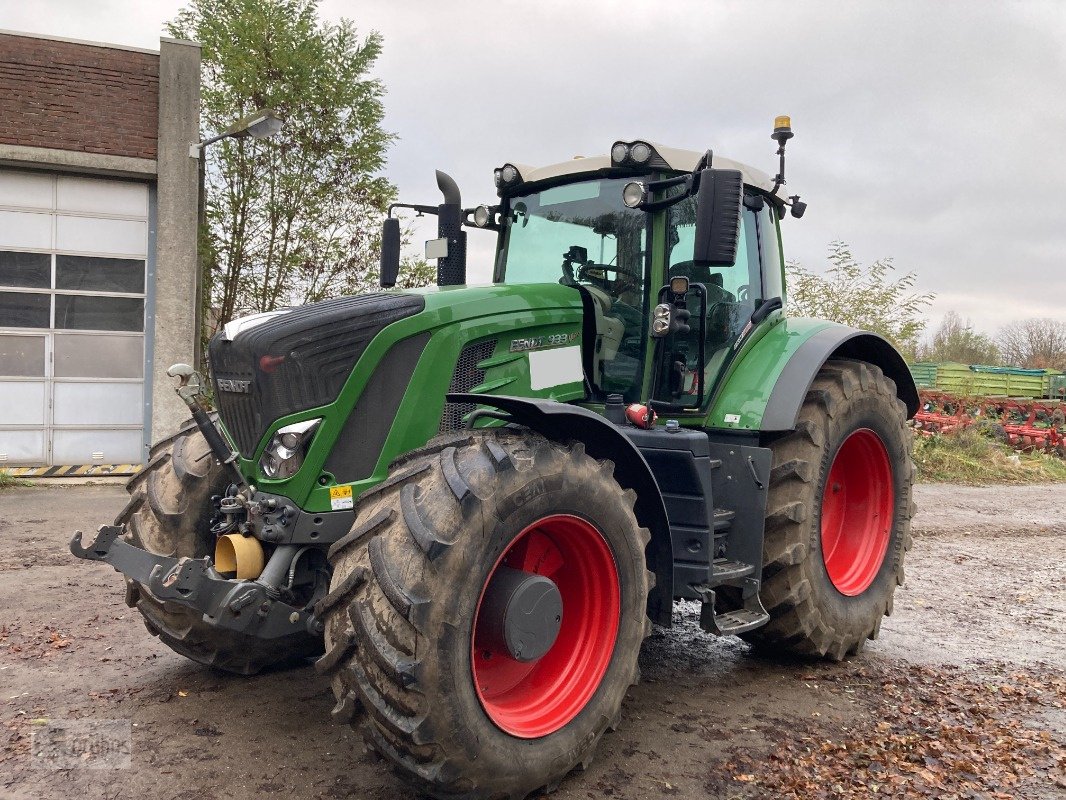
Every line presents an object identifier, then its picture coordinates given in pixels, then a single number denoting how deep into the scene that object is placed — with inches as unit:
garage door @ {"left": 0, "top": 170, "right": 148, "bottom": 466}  460.1
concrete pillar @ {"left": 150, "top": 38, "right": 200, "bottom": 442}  467.5
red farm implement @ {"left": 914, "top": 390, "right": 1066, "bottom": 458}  638.5
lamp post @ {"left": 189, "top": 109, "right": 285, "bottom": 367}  401.4
